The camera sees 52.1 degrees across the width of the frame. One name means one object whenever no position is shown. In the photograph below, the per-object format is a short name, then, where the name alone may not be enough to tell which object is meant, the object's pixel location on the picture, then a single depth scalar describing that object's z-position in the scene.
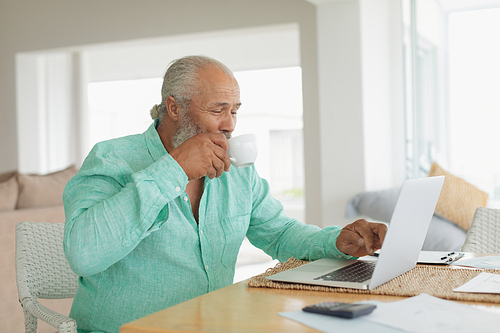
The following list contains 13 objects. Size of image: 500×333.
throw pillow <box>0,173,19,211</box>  2.67
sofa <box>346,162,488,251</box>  2.94
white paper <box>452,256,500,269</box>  1.17
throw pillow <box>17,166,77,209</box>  2.82
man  1.10
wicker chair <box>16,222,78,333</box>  1.37
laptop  0.93
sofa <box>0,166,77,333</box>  2.49
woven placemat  0.88
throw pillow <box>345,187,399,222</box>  3.18
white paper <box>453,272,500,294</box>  0.90
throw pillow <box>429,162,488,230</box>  3.11
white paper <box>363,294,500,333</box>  0.70
